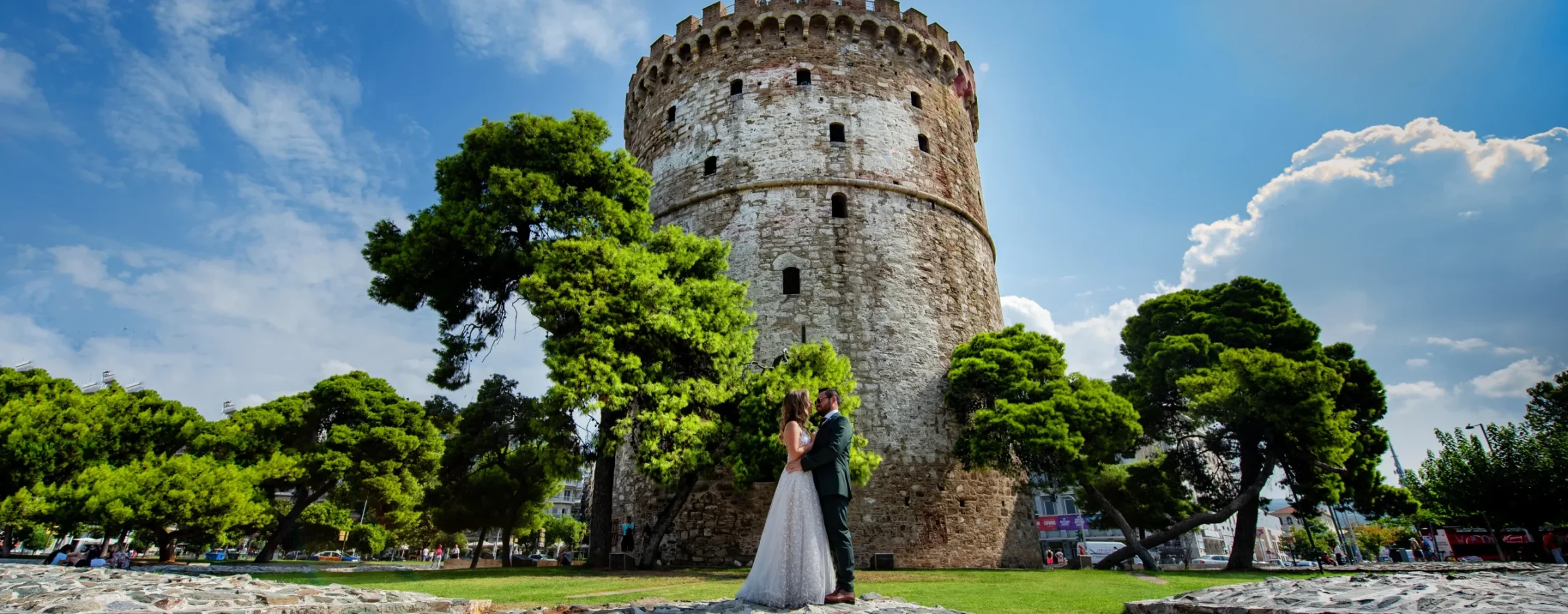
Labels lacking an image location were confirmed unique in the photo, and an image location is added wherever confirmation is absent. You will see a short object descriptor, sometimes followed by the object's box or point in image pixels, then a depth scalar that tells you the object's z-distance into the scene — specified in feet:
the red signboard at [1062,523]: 154.10
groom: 14.52
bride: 14.35
